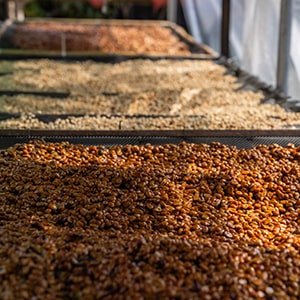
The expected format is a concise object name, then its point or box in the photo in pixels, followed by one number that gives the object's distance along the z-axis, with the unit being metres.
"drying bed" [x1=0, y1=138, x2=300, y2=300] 2.06
